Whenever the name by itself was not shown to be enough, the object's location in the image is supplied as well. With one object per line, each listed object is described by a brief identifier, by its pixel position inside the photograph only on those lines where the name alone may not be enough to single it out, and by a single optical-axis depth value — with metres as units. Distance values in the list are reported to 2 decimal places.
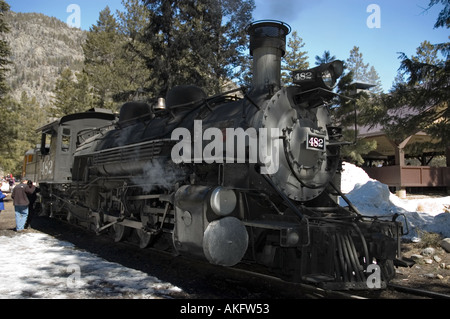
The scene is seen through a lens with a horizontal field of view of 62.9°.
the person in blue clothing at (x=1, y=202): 10.33
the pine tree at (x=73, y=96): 32.56
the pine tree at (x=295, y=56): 31.94
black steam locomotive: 4.29
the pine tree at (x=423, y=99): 7.15
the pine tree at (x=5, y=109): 17.61
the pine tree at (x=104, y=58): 30.60
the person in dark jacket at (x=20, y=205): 10.34
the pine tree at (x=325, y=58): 14.70
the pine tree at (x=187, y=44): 17.53
